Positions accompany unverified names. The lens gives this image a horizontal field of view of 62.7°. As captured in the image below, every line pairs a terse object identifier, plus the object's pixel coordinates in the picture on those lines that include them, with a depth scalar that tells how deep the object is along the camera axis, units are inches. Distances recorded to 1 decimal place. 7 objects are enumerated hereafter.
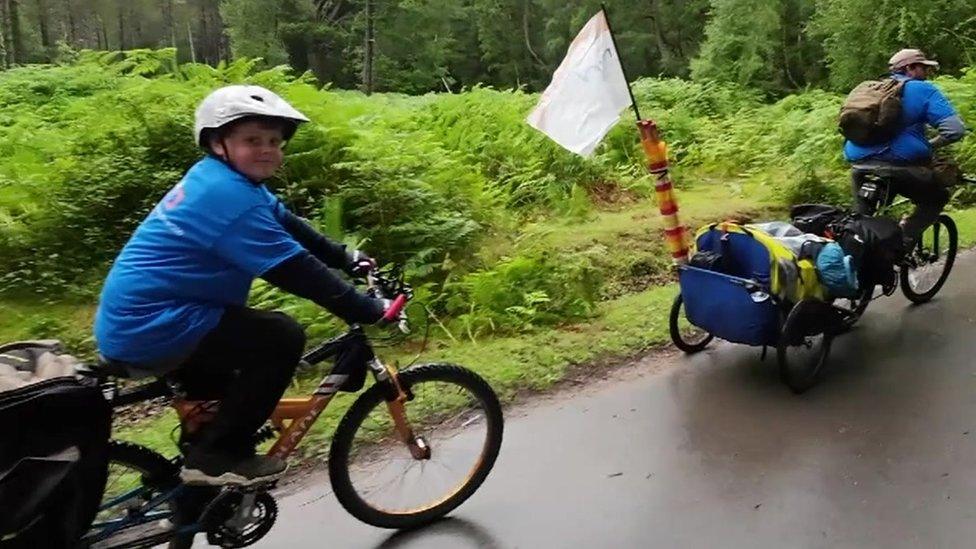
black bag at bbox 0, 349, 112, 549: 109.0
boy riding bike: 122.2
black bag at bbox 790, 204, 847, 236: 235.3
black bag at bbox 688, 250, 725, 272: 220.4
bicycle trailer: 204.8
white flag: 222.5
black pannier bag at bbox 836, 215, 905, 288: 225.8
